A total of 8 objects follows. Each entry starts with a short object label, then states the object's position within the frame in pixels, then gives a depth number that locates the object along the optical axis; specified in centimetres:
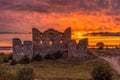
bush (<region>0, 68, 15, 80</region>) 1588
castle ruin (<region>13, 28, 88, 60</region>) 3205
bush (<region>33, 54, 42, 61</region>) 3141
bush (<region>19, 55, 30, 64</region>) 3079
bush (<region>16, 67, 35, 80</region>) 2009
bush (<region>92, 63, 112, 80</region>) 2197
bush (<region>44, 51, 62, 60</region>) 3127
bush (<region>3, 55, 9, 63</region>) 3277
